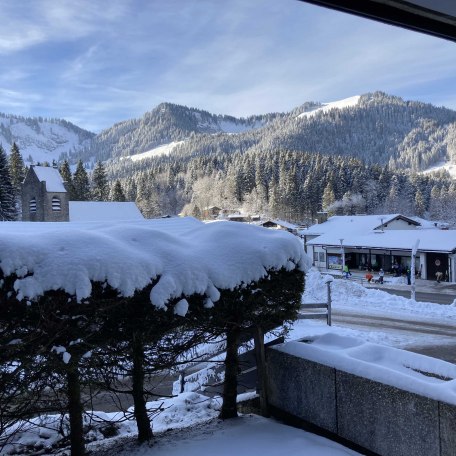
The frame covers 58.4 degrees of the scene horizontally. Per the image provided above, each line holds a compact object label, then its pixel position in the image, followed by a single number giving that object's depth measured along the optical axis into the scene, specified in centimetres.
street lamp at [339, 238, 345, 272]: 3096
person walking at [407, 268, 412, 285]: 2638
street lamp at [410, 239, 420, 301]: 1912
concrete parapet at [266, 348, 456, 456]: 316
